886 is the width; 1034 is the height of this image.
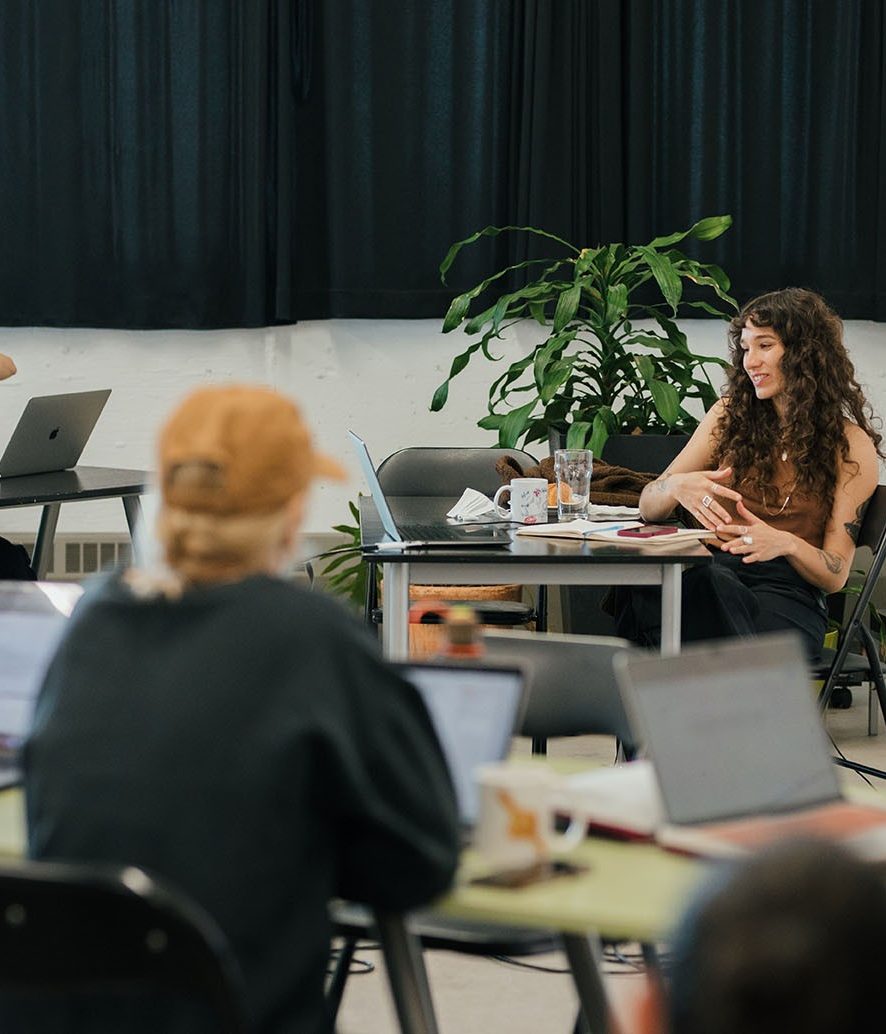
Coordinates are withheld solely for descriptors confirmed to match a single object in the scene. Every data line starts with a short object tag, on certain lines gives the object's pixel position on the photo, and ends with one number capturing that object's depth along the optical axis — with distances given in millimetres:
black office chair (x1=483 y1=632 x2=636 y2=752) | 4375
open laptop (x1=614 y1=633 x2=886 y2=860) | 3018
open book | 6394
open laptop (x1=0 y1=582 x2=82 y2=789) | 3751
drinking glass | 6867
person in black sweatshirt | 2757
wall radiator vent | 10971
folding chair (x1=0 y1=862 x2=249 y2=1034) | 2364
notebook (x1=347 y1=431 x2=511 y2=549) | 6159
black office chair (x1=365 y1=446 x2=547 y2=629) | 8483
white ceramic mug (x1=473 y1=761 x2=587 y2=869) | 2997
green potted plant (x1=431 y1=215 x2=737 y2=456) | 9254
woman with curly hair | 6909
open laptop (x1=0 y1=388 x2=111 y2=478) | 8237
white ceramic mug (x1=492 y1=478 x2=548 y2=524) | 6898
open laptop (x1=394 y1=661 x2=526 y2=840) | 3214
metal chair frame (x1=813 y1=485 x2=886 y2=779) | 6849
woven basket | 8595
